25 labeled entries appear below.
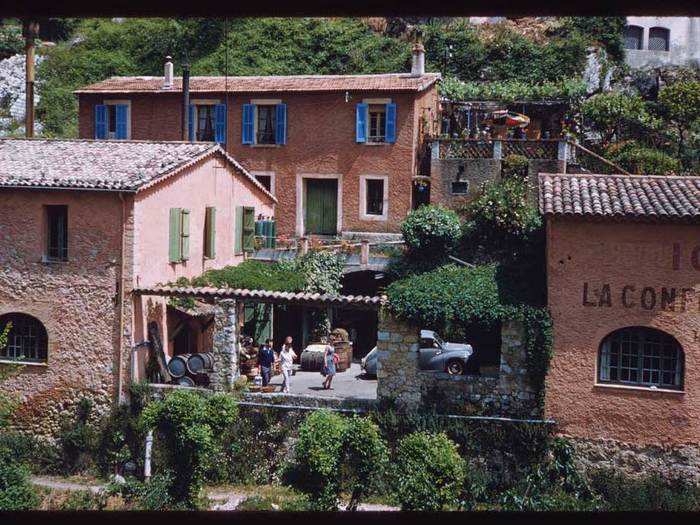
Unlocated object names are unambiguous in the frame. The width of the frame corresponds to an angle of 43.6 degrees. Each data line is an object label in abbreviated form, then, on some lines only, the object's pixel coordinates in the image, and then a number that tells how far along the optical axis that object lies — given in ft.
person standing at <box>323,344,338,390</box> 67.05
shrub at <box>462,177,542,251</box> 79.25
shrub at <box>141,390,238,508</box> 53.67
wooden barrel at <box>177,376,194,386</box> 65.83
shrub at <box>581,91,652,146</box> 104.32
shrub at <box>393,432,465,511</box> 46.29
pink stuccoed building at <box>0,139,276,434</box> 65.10
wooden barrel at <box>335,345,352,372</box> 77.20
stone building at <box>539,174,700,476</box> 56.03
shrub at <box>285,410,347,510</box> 50.03
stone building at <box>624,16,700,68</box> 126.11
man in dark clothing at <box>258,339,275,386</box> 67.77
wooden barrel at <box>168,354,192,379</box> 66.13
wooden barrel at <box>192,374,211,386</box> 66.39
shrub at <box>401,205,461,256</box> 80.43
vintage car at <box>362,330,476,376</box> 70.74
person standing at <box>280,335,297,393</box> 66.08
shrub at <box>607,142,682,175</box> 92.89
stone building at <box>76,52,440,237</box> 93.71
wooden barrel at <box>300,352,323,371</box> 76.07
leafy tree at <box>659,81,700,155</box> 107.14
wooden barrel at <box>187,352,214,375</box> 66.13
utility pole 91.40
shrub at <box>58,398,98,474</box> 64.69
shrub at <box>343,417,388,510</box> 51.98
